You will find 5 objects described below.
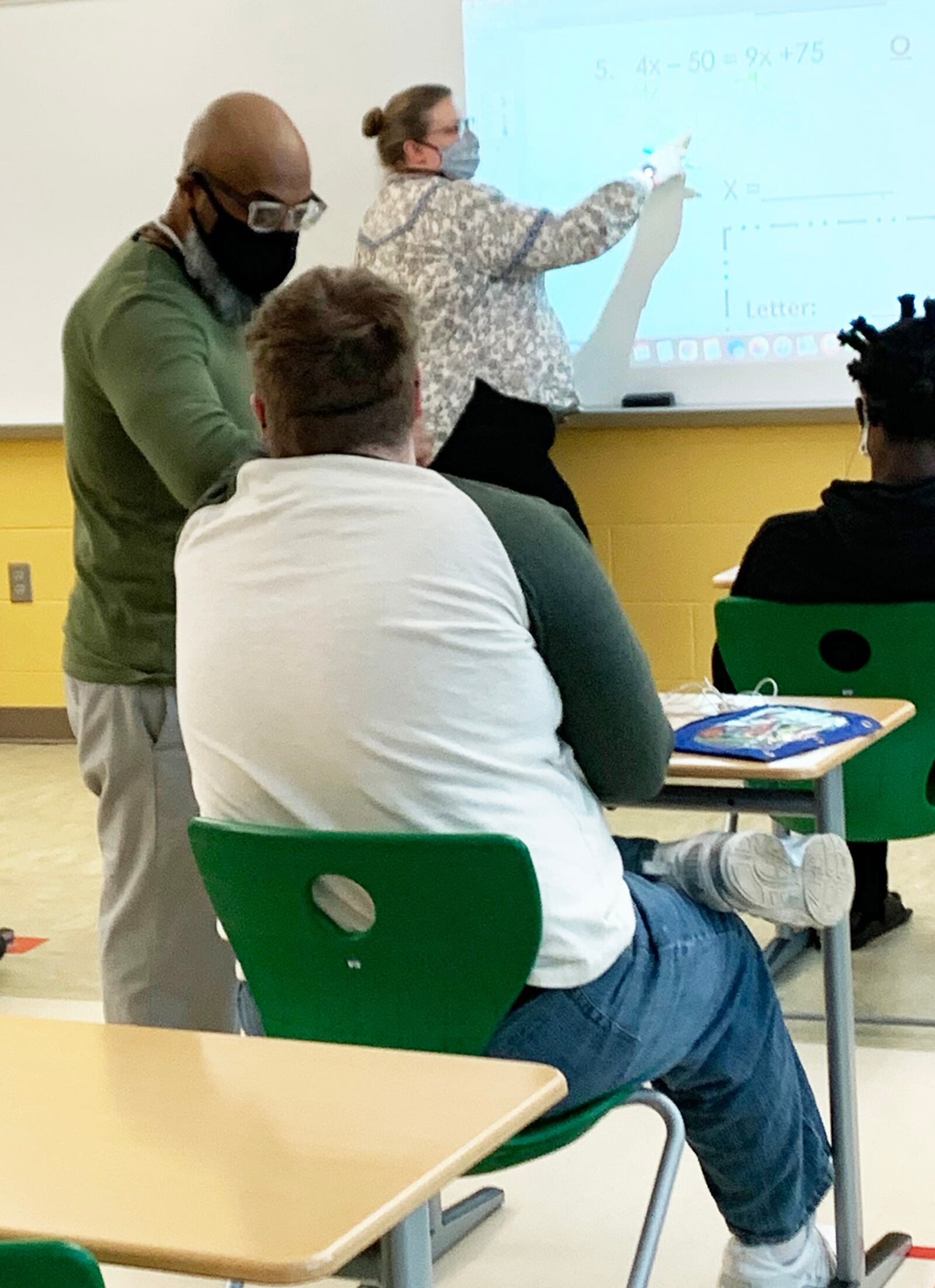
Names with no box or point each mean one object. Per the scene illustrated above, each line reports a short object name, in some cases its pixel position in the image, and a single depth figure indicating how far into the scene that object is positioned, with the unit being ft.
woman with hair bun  14.38
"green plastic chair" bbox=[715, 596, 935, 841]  9.30
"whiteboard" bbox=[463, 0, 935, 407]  14.90
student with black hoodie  9.51
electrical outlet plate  18.71
